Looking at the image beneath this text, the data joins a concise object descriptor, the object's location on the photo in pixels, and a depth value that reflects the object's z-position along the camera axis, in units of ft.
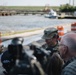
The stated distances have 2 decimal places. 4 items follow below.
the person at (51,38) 6.88
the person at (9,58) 5.56
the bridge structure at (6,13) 195.33
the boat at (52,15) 153.41
